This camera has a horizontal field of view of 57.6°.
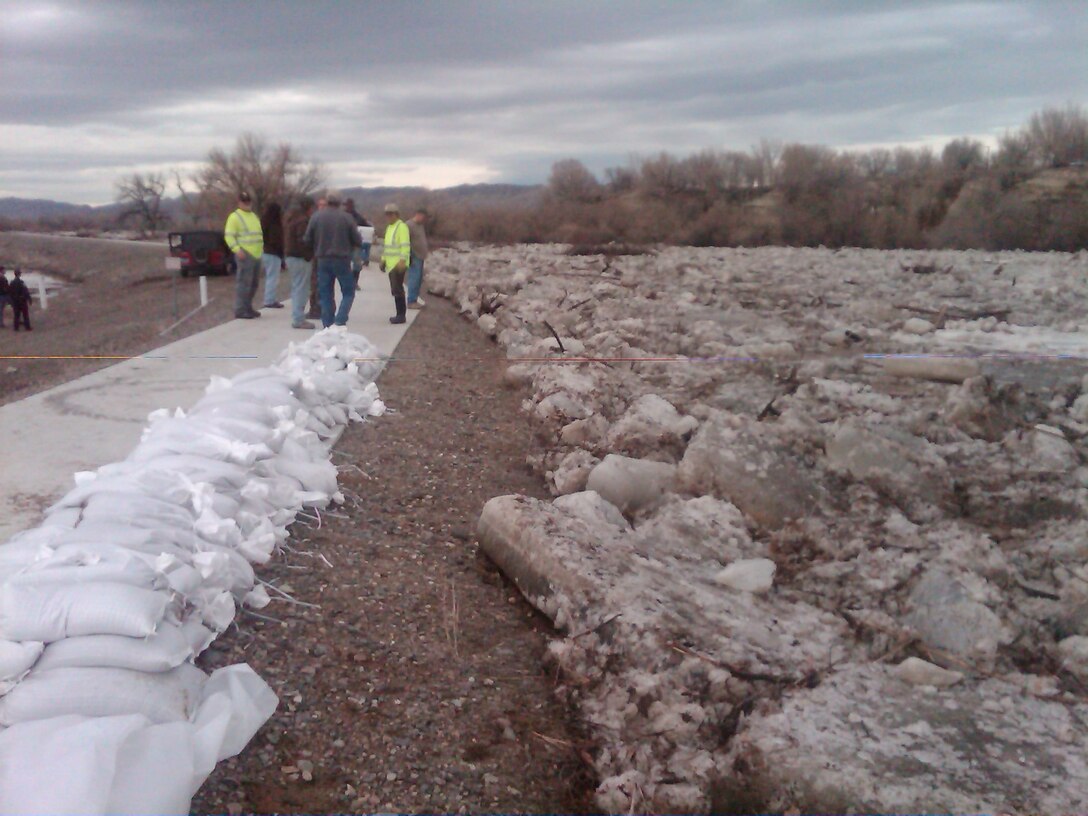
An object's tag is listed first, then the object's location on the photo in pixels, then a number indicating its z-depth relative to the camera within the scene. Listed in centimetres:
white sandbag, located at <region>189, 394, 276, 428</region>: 535
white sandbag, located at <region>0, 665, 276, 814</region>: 248
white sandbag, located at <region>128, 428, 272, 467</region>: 467
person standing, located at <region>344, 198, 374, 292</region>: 1175
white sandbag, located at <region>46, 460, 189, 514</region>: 401
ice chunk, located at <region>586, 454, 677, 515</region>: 572
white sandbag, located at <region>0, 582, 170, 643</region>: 303
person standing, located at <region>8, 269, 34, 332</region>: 2208
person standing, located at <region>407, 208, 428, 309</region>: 1273
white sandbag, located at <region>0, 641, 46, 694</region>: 290
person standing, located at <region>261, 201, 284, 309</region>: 1187
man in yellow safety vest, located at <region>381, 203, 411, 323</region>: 1170
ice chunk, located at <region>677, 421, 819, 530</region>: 577
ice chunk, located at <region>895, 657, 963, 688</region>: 409
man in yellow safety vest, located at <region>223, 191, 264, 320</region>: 1138
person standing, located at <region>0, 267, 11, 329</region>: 2212
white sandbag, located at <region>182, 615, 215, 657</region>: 338
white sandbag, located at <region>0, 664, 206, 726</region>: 283
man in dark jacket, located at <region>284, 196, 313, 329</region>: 1080
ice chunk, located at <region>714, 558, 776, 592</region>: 480
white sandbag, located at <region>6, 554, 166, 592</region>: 320
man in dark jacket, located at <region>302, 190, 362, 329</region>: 993
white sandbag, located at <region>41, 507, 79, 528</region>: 377
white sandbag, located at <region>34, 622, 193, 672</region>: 299
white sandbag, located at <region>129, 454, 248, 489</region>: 437
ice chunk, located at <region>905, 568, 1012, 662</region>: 440
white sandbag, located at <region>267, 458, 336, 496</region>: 509
